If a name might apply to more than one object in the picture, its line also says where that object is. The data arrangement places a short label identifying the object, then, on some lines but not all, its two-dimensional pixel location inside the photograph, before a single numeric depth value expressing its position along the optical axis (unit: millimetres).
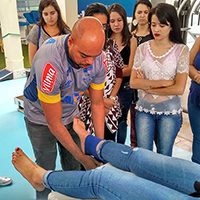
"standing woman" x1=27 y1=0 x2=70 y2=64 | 2414
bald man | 1101
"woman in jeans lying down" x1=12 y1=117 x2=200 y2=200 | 1080
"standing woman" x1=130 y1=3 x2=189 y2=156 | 1656
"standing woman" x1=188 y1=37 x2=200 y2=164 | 1781
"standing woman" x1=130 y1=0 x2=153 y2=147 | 2221
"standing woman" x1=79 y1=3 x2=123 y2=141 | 1709
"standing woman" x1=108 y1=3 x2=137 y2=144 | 2086
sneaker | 2014
